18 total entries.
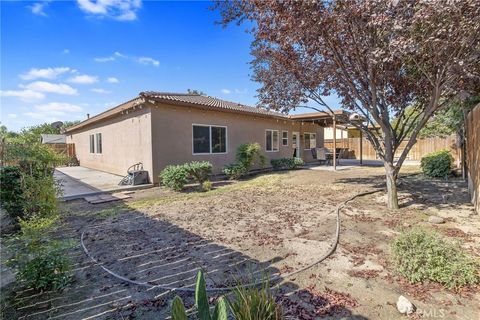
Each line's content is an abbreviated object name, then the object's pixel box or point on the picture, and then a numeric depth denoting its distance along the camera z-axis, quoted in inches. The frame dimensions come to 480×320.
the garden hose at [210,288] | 109.0
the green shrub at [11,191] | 186.7
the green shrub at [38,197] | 175.5
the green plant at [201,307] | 65.8
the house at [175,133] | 387.5
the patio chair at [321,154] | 652.7
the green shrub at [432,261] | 106.8
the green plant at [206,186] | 358.9
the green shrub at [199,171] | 361.3
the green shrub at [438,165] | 394.0
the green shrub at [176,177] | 345.1
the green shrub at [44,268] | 107.0
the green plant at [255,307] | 76.8
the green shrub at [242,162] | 442.6
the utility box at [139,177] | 377.1
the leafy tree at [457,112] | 327.0
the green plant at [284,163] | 570.6
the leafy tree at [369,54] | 153.3
